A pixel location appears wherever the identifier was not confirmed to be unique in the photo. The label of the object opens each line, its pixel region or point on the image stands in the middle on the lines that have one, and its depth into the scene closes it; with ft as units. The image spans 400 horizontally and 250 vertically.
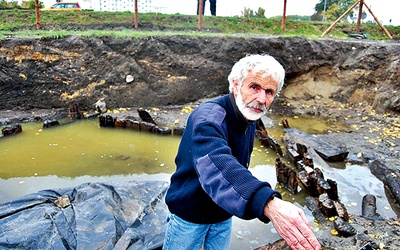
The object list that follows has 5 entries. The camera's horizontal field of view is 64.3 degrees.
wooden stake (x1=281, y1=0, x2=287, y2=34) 49.25
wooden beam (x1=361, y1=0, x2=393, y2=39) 47.52
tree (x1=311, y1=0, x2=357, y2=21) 107.22
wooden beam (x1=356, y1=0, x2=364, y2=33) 49.82
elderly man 5.06
